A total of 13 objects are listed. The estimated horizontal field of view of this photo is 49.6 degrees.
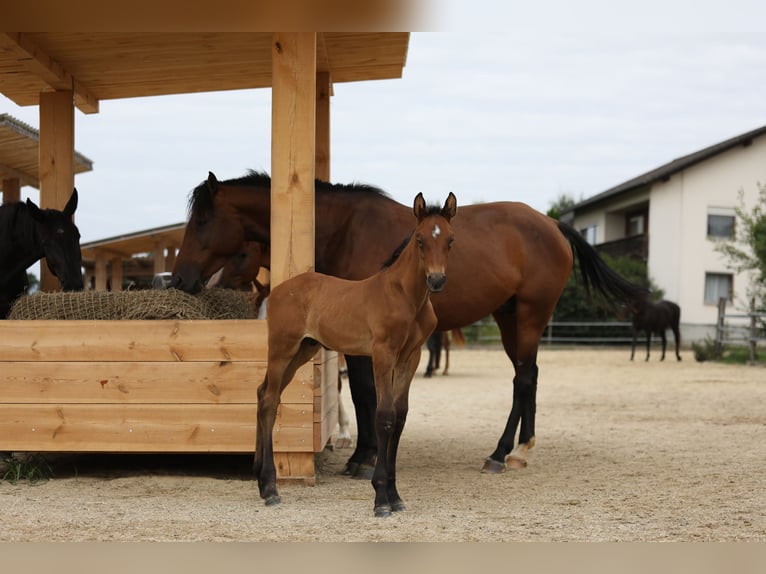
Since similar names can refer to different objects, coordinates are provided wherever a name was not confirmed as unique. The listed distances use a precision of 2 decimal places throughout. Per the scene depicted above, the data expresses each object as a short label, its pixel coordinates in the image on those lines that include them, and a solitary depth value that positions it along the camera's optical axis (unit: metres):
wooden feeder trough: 5.32
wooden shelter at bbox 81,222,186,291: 17.31
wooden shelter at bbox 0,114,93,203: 8.57
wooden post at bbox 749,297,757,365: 20.89
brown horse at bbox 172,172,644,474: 5.88
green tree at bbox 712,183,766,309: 22.92
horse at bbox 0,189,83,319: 6.21
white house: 31.08
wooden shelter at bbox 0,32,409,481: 5.27
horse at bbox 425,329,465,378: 17.06
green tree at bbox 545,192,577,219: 66.65
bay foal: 4.27
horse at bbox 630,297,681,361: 23.47
